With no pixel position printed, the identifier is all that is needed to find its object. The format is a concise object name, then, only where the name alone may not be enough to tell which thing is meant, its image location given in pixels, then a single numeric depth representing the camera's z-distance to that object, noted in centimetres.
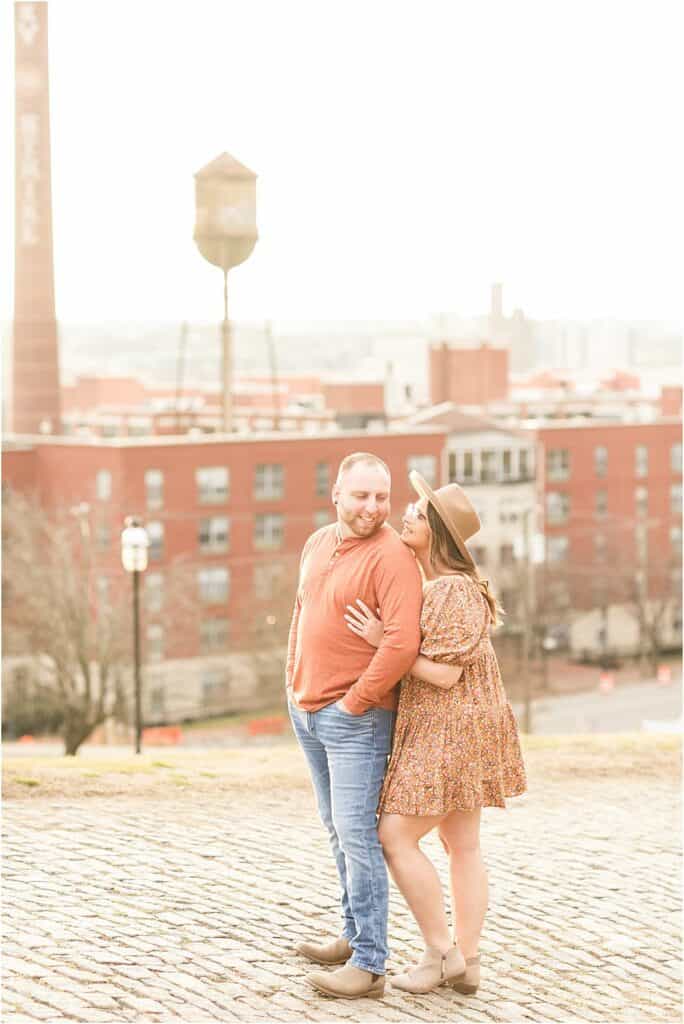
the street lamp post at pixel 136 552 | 2073
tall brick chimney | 6244
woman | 592
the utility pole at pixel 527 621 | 3444
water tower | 5788
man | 587
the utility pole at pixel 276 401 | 7388
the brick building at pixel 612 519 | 6438
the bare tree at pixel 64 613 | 3838
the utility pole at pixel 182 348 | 6842
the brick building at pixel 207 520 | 5256
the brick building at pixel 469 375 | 8981
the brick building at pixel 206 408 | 7606
